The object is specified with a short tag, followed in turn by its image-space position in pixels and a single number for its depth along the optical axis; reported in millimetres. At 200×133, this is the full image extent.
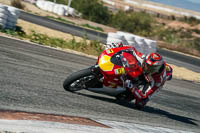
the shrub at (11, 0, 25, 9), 72562
